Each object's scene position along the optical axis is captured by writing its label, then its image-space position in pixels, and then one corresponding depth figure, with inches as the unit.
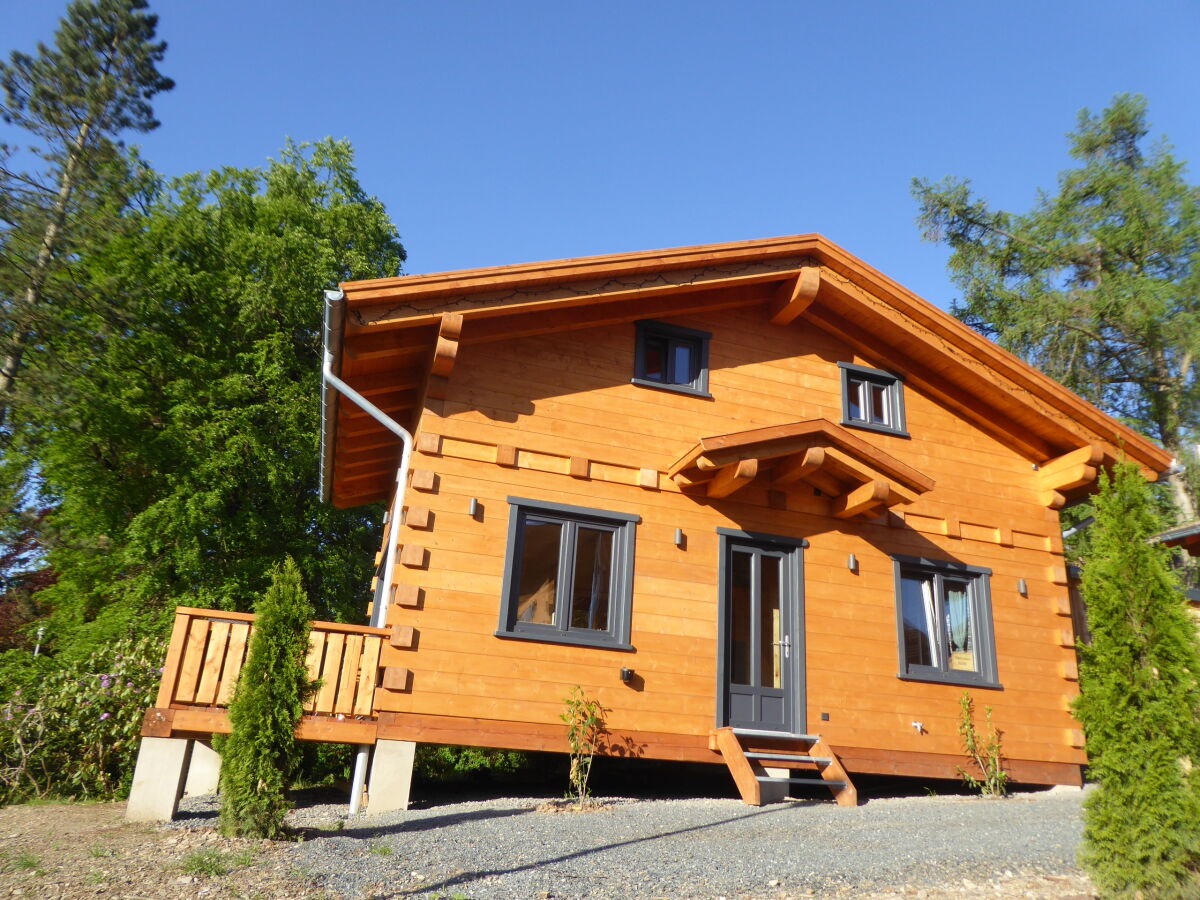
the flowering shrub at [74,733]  366.9
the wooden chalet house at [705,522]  322.7
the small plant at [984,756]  373.1
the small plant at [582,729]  316.2
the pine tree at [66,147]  394.3
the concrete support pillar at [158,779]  265.0
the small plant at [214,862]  189.5
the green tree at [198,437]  647.1
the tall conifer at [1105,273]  812.0
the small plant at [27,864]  195.5
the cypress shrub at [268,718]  224.4
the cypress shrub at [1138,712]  183.9
